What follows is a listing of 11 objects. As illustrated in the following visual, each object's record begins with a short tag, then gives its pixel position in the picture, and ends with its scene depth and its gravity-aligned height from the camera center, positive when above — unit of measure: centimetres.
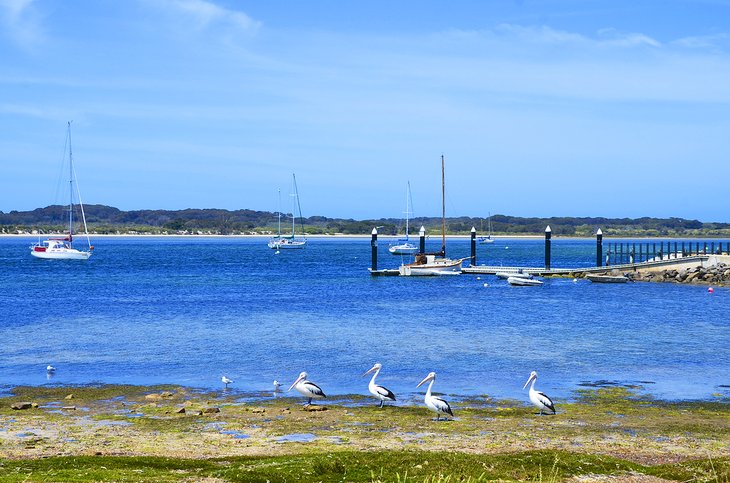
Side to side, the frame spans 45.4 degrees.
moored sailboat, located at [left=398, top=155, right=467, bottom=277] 8175 -434
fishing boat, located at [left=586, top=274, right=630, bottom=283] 7212 -484
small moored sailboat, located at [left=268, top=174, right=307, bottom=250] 16362 -404
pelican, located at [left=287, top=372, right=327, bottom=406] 2370 -454
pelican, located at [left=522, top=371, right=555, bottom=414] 2188 -454
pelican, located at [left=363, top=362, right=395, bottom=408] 2317 -456
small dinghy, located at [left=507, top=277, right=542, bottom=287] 7056 -493
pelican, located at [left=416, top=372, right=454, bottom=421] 2141 -452
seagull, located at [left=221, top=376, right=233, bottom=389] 2686 -486
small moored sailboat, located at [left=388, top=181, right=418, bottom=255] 14188 -462
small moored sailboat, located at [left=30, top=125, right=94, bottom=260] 11675 -373
